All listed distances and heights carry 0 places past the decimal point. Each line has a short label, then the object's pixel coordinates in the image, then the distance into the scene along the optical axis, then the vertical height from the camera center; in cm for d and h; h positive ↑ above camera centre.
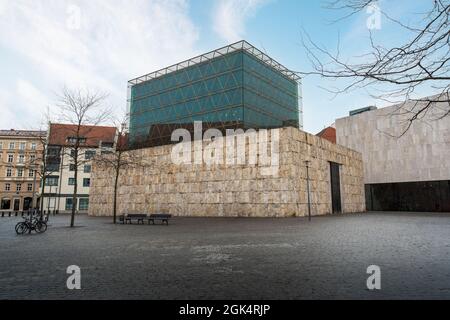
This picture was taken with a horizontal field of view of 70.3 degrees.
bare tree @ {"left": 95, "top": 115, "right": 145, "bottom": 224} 2563 +568
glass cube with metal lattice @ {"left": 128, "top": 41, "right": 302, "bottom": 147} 4209 +1525
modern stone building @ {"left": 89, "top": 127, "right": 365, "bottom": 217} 2898 +189
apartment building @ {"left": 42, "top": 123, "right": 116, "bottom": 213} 5903 +245
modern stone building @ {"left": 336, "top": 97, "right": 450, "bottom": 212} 4319 +542
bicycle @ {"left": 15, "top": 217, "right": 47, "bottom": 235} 1684 -142
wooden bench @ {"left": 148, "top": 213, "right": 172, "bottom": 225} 2225 -123
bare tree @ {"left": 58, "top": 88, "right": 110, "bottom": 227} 2267 +632
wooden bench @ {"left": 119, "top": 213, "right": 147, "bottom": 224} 2321 -126
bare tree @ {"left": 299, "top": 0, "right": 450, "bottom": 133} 385 +170
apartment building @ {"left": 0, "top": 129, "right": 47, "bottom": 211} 6562 +456
